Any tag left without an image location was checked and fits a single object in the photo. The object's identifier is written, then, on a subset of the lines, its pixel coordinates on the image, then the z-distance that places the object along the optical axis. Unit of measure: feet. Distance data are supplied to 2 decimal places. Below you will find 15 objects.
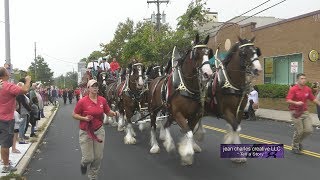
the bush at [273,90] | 57.58
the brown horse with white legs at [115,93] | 30.58
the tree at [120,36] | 123.36
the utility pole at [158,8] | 85.83
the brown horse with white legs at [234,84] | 19.16
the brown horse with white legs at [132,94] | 27.05
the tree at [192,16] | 69.33
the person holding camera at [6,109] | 17.03
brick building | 57.36
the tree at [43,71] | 253.60
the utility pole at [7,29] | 33.27
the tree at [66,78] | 290.79
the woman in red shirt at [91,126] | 15.43
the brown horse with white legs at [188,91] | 18.48
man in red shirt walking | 21.74
